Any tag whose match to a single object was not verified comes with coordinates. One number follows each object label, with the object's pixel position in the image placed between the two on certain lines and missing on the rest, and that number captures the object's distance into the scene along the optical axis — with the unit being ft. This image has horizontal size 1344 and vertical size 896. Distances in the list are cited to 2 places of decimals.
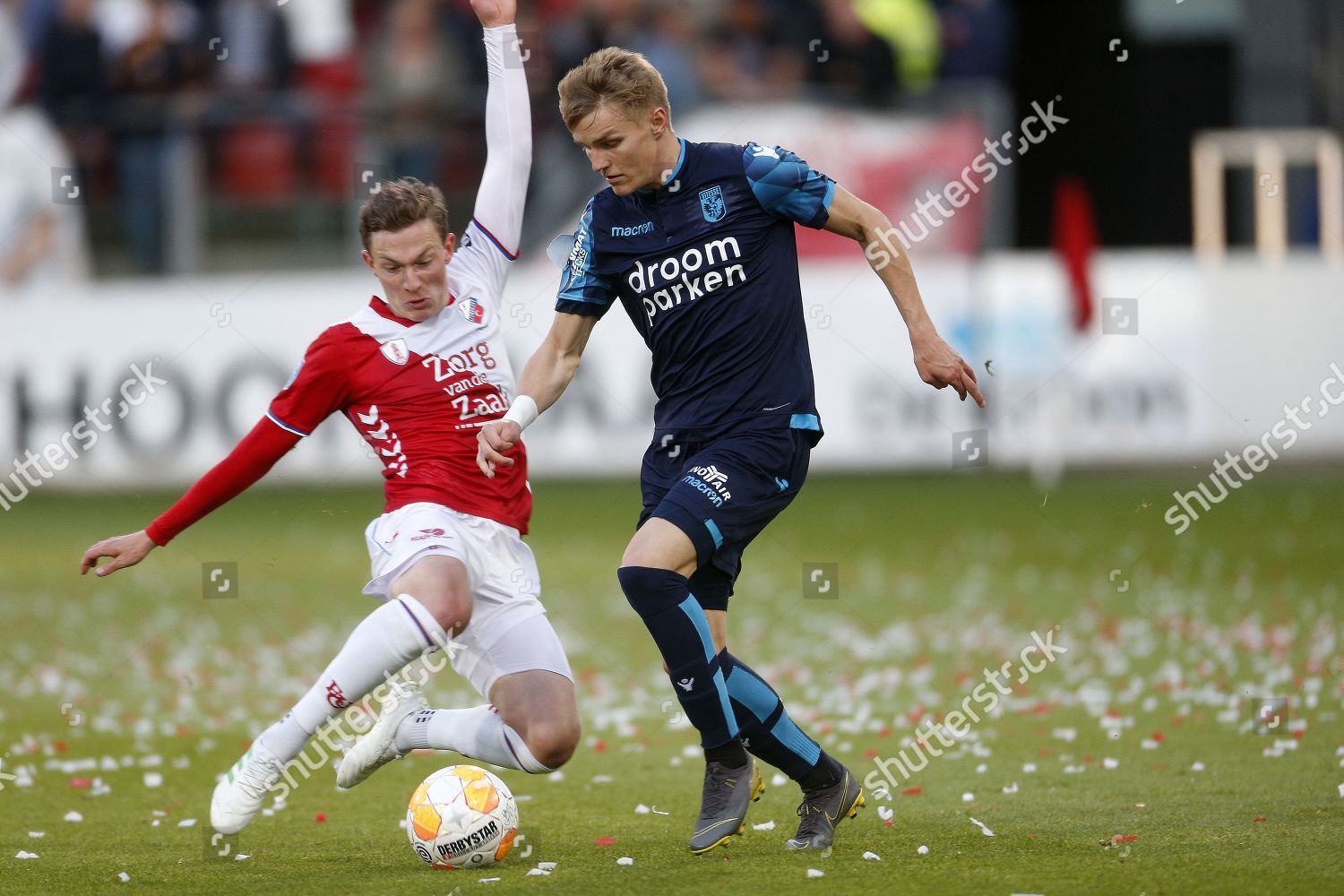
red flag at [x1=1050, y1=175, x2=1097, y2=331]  104.32
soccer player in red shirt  34.12
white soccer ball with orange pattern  33.50
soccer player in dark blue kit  33.32
